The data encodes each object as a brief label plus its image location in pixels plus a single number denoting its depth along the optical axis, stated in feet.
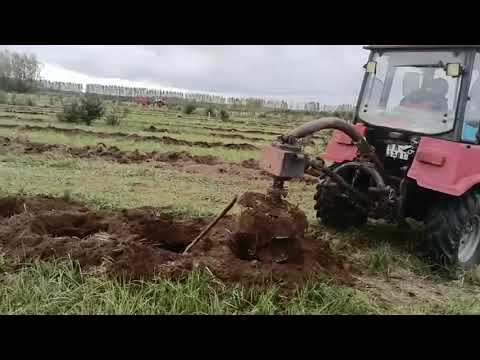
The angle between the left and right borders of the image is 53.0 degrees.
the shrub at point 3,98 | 101.27
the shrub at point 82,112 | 65.46
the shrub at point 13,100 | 104.22
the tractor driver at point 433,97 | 16.21
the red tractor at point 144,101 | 164.80
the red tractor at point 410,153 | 14.93
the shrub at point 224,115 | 113.32
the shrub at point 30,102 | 108.99
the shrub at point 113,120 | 66.44
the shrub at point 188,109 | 127.85
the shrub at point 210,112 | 125.72
